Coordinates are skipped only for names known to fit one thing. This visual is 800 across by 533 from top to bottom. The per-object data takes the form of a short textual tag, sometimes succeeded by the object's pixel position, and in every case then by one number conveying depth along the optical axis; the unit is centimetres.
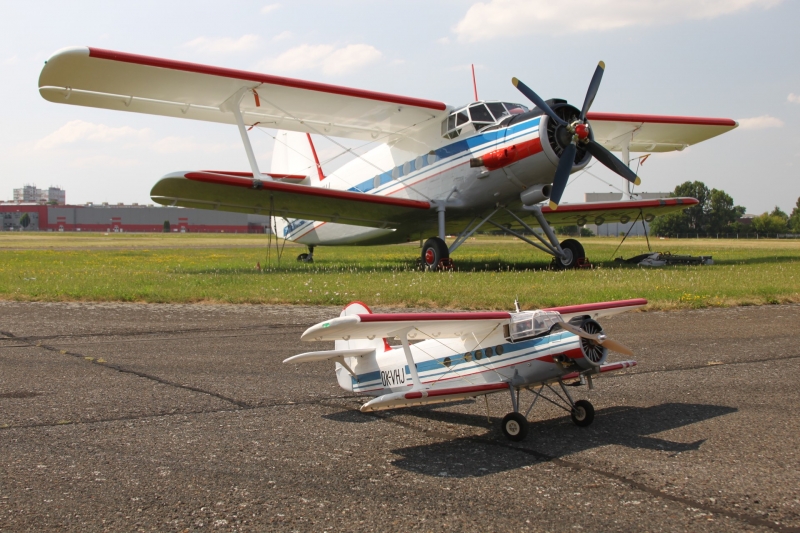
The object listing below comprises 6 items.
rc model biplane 576
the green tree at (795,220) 14060
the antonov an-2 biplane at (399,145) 1852
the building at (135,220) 15200
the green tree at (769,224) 13300
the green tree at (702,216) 12162
